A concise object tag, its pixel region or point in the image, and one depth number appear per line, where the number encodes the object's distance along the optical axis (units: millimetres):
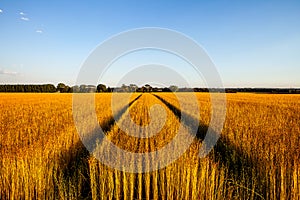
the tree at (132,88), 82262
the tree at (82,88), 78338
